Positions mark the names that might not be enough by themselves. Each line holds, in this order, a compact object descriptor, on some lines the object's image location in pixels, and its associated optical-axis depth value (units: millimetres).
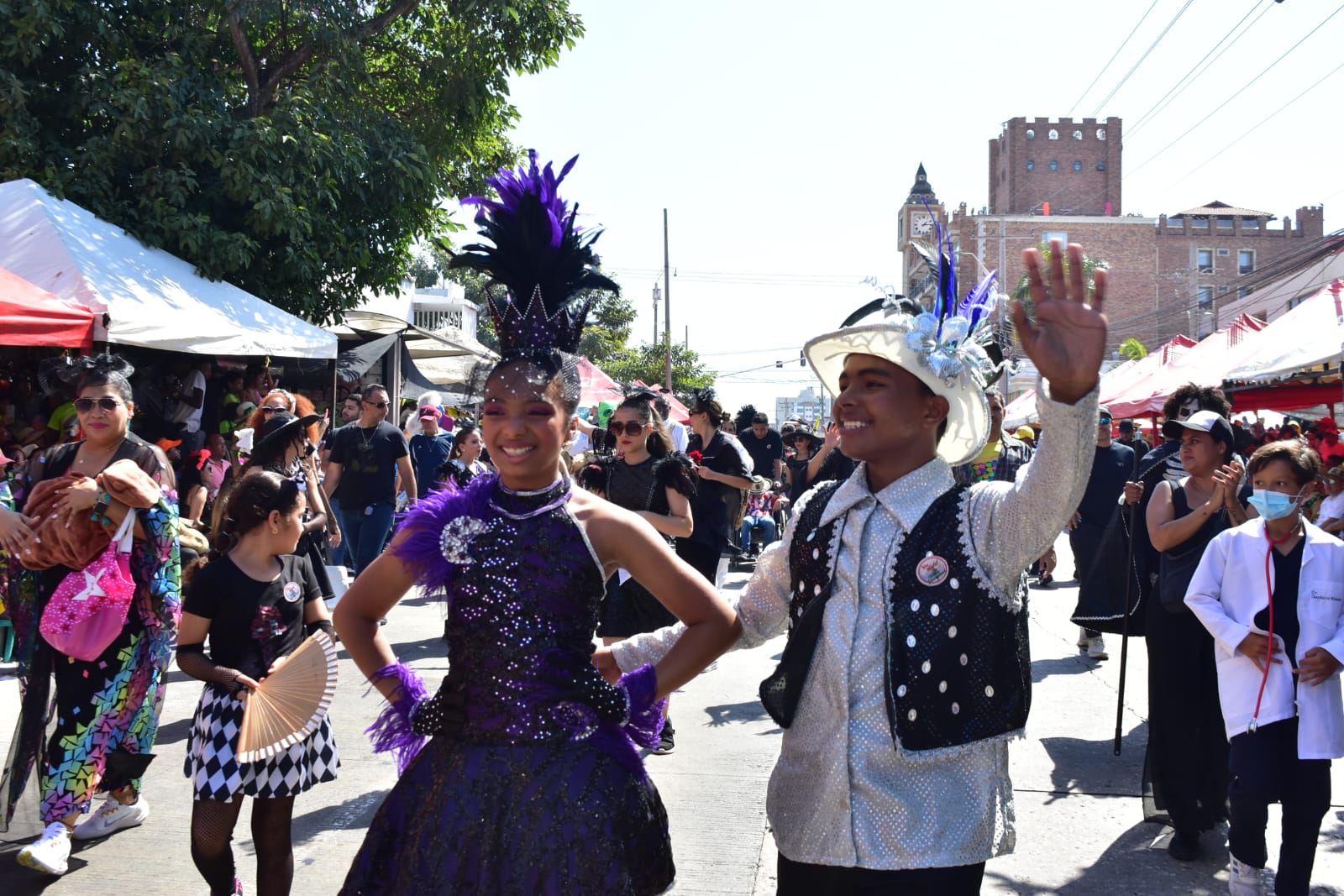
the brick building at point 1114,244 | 78750
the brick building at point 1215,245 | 79812
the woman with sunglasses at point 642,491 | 6023
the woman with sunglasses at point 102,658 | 4430
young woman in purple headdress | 2430
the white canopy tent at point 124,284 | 9258
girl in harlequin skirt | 3662
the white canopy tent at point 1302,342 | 9516
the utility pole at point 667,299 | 48250
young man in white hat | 2379
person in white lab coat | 4031
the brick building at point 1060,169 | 87312
